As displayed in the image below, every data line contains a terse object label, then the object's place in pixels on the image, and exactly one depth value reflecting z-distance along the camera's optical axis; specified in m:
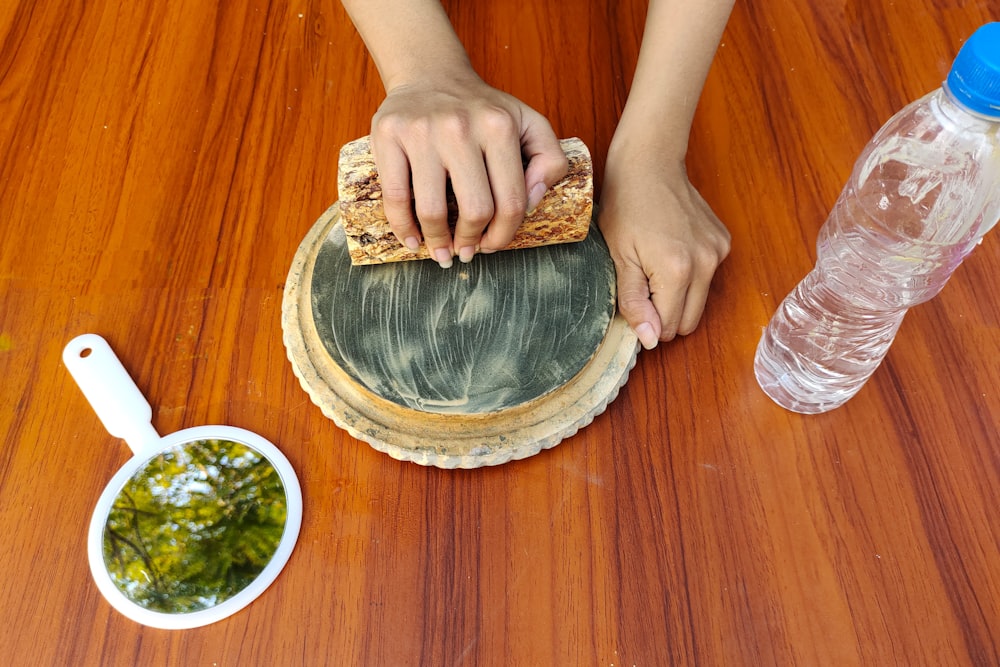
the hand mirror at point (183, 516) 0.71
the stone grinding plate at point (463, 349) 0.76
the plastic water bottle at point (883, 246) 0.65
